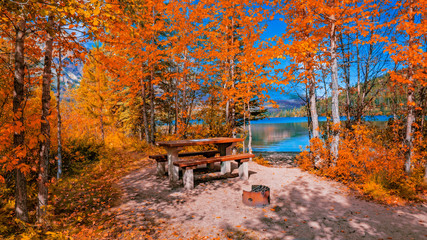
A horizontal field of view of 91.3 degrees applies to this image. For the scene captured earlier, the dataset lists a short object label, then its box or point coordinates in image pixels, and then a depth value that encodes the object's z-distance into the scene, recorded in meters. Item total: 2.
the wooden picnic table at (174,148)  6.19
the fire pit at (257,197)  4.89
